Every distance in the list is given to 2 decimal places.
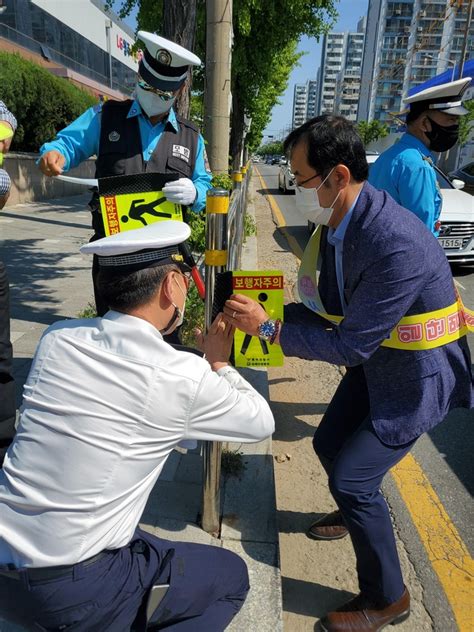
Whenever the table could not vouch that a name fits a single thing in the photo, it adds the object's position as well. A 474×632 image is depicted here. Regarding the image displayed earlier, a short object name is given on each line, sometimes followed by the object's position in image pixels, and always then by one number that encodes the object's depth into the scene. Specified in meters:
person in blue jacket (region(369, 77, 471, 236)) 2.53
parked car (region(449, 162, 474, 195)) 12.00
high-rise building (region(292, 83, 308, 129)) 182.20
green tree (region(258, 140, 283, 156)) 121.88
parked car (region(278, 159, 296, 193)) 19.20
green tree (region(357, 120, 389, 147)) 50.34
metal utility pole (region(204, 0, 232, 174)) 4.72
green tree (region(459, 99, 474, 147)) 26.31
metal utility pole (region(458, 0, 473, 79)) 19.38
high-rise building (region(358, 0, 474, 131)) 87.56
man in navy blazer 1.61
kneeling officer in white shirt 1.21
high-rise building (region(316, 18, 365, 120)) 118.75
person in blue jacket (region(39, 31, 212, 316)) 2.58
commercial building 24.14
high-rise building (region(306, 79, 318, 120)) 177.95
